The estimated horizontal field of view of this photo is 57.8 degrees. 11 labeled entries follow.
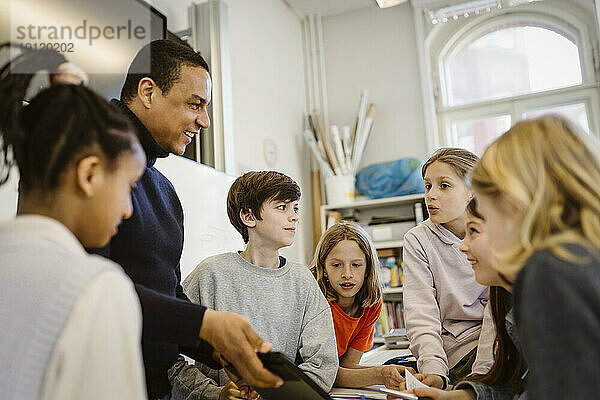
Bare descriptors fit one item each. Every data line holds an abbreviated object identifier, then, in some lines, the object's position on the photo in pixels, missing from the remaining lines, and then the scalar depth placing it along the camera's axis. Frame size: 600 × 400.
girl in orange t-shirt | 1.86
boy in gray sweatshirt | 1.41
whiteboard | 2.47
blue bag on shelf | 4.16
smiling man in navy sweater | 0.96
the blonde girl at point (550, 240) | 0.67
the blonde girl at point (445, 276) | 1.59
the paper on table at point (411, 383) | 1.23
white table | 1.32
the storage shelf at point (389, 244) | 3.96
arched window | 4.24
